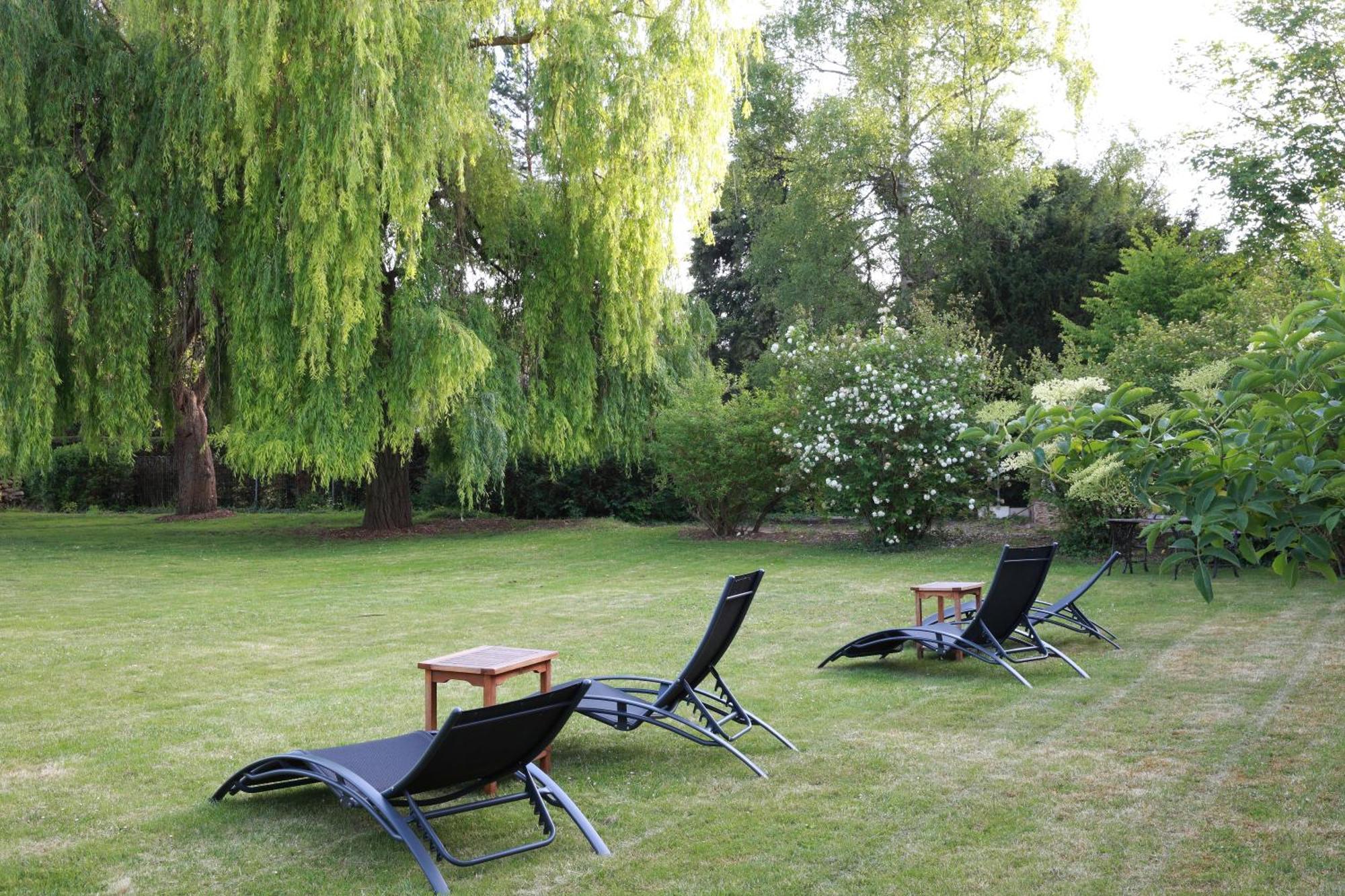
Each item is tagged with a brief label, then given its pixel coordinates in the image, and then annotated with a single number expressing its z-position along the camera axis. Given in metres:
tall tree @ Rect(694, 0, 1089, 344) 24.23
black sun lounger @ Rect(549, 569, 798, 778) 5.21
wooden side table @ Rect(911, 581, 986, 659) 8.12
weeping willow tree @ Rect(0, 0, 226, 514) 14.05
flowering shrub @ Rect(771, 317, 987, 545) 14.61
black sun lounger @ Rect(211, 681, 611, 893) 3.73
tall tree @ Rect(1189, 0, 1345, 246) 20.58
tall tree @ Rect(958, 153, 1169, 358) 24.09
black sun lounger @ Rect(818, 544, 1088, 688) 7.05
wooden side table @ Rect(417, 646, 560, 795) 4.92
